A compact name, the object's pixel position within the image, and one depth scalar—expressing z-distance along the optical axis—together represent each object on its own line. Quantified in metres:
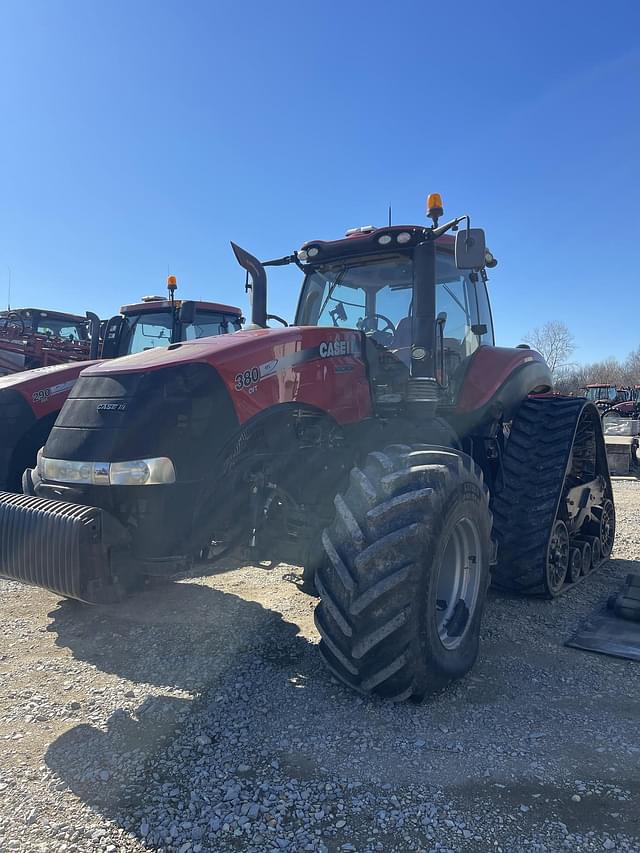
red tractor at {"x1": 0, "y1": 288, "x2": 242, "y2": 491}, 5.09
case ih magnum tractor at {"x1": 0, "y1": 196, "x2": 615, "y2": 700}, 2.91
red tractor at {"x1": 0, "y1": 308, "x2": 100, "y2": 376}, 11.52
